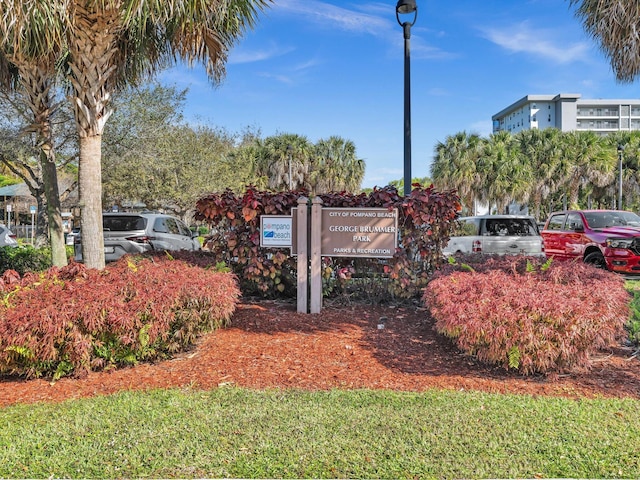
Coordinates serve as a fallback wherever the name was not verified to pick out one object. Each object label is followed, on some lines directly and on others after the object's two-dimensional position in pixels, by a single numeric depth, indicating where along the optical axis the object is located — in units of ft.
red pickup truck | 33.40
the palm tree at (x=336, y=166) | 121.08
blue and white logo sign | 21.29
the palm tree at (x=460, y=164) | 108.68
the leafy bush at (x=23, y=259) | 32.91
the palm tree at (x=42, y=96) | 22.17
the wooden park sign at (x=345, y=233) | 20.62
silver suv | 34.78
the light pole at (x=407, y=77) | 23.68
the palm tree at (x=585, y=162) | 112.68
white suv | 39.47
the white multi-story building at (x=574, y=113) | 261.44
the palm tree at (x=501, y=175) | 106.52
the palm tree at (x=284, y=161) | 115.85
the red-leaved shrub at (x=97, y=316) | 13.19
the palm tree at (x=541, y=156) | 112.68
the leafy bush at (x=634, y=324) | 16.57
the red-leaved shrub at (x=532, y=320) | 13.10
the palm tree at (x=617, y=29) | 26.55
